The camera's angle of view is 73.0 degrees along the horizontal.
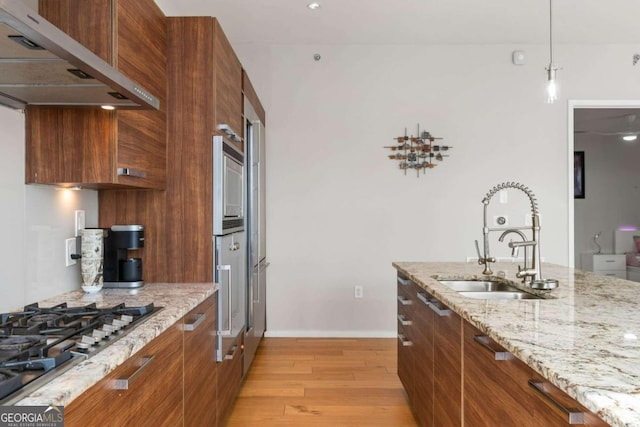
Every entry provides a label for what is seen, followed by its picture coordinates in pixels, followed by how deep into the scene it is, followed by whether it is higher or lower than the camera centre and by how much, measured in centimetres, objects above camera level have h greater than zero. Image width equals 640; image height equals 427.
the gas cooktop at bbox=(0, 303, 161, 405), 89 -33
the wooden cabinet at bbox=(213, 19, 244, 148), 228 +74
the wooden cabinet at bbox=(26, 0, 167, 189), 162 +36
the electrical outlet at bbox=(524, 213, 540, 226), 415 -8
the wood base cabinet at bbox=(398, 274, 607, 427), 100 -54
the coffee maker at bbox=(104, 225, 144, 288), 207 -23
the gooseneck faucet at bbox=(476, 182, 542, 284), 198 -20
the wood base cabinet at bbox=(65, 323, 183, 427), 97 -49
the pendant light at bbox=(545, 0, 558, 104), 235 +70
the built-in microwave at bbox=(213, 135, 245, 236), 222 +14
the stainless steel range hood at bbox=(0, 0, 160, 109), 96 +41
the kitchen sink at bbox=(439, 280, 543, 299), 212 -41
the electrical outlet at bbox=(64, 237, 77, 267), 194 -17
